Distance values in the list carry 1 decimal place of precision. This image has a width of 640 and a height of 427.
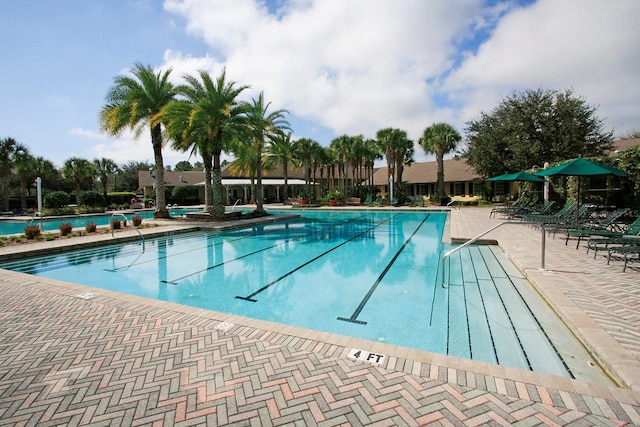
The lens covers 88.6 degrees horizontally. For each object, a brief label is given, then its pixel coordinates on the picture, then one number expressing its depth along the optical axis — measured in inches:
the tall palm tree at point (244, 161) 813.4
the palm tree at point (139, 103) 716.7
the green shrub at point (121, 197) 1376.7
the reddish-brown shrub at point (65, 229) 530.6
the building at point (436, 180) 1375.5
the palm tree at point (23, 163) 1188.5
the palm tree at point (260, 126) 754.2
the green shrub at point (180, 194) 1535.4
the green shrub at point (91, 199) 1140.5
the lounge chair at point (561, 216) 450.9
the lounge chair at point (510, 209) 683.9
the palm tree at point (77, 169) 1264.8
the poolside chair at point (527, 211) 567.2
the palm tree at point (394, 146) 1245.7
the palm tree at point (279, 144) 882.1
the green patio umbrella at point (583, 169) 368.8
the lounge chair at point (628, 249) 248.4
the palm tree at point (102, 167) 1430.9
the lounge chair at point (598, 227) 335.6
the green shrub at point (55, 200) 1016.9
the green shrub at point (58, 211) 954.4
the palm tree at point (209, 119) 673.5
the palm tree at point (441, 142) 1181.7
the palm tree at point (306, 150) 1411.2
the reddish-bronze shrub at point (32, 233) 498.3
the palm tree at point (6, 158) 1155.3
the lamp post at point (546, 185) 642.2
